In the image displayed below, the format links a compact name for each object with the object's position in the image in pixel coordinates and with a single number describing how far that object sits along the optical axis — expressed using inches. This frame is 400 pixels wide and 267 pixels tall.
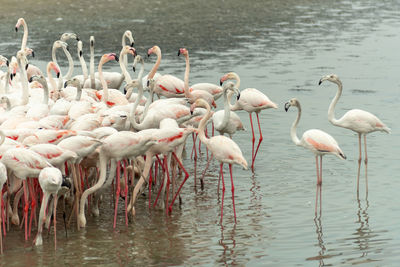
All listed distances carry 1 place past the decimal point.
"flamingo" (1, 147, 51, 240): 659.4
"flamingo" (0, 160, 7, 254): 642.2
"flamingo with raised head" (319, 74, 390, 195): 788.6
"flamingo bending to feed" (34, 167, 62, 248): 640.4
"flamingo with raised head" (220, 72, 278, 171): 897.5
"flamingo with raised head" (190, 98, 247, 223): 710.5
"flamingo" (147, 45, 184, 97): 933.8
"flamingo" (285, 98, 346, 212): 731.4
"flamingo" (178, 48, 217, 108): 910.4
